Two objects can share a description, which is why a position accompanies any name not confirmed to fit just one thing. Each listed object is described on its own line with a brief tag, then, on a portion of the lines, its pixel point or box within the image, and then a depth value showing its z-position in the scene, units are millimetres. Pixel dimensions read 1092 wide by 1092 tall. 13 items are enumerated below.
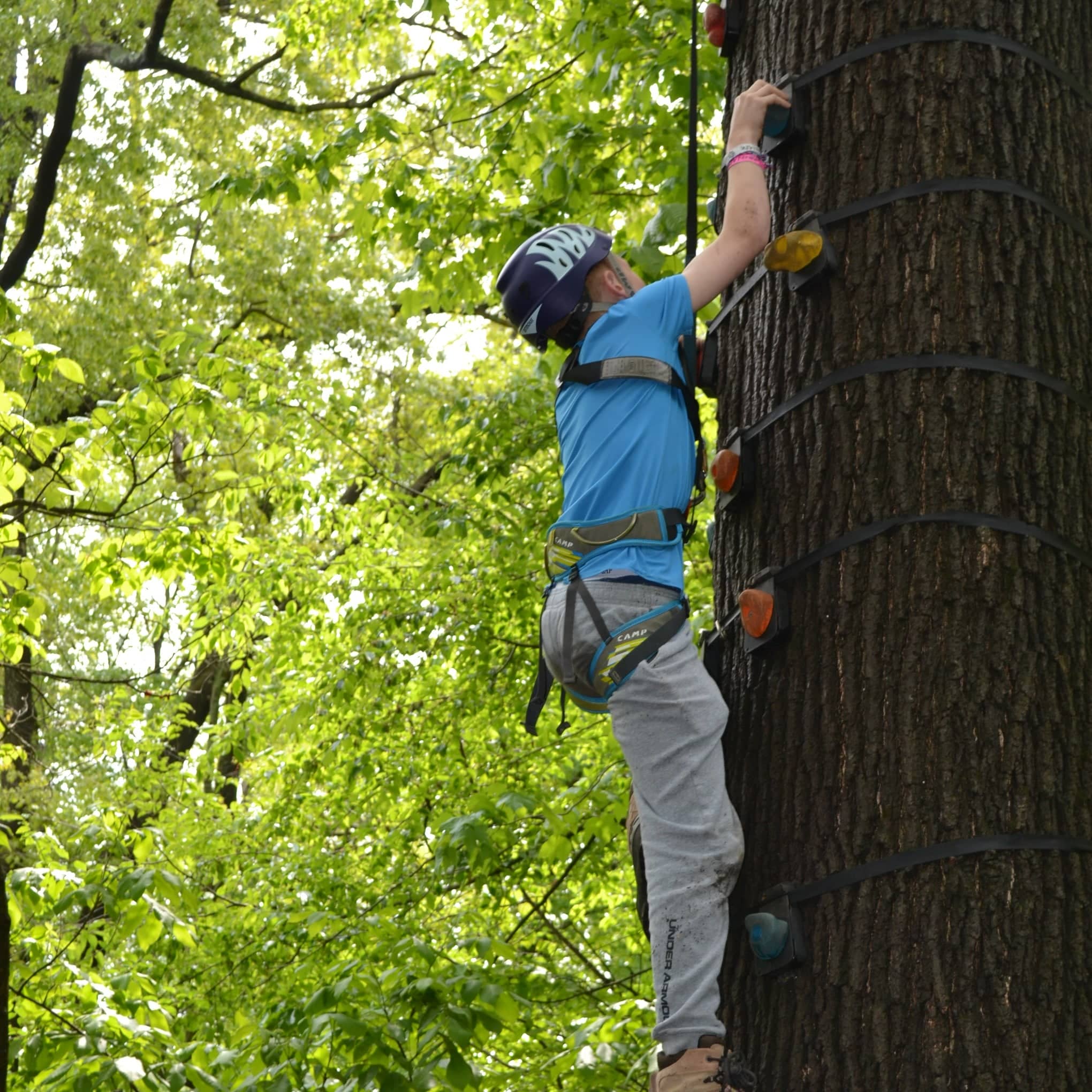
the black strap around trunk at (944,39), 5480
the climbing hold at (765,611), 5125
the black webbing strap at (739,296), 5898
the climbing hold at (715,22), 6504
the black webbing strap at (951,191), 5266
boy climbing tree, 5016
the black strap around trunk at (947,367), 5035
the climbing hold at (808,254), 5363
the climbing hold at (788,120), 5684
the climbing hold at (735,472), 5547
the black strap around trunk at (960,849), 4457
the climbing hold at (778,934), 4672
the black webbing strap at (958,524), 4836
